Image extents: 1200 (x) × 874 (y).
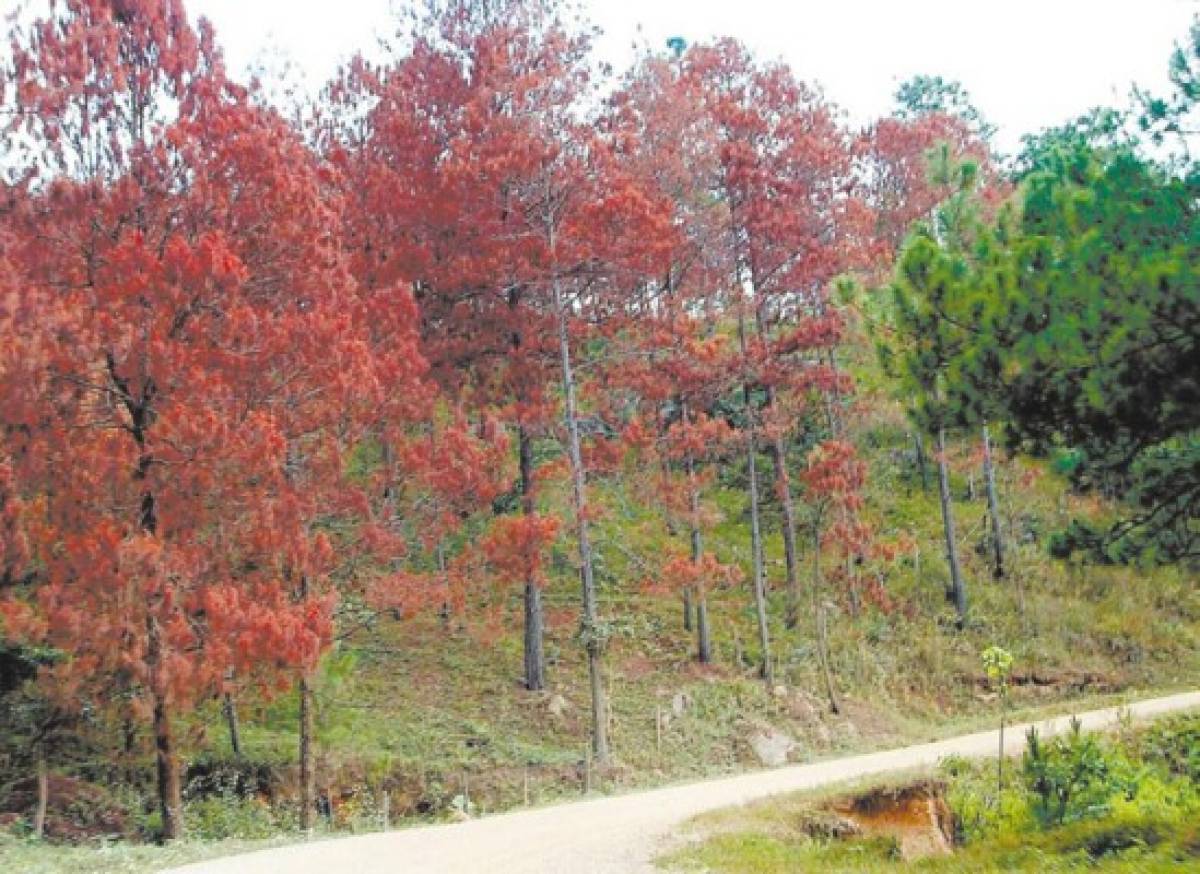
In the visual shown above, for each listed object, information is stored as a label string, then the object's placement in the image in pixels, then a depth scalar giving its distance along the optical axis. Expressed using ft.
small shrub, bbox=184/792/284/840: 43.98
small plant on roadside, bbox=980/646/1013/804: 33.60
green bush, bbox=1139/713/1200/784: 47.15
